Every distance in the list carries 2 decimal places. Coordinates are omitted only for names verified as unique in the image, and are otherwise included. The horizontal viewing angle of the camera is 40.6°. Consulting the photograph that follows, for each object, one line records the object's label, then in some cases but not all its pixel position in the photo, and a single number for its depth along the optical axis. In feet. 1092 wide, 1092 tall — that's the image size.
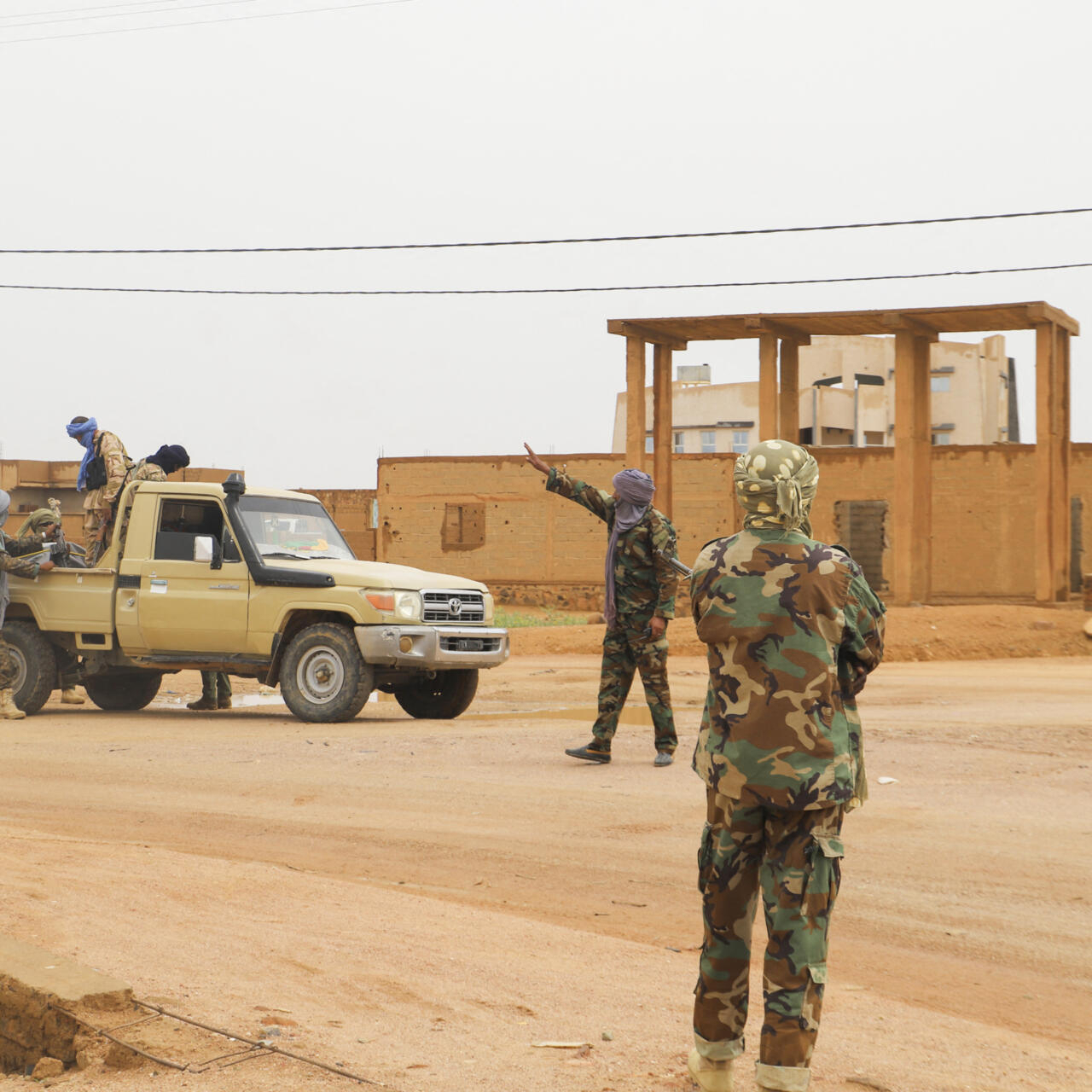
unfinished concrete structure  87.66
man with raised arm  32.12
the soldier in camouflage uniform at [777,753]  12.74
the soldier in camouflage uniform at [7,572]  43.57
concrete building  225.97
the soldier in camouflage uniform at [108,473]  46.78
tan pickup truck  43.29
